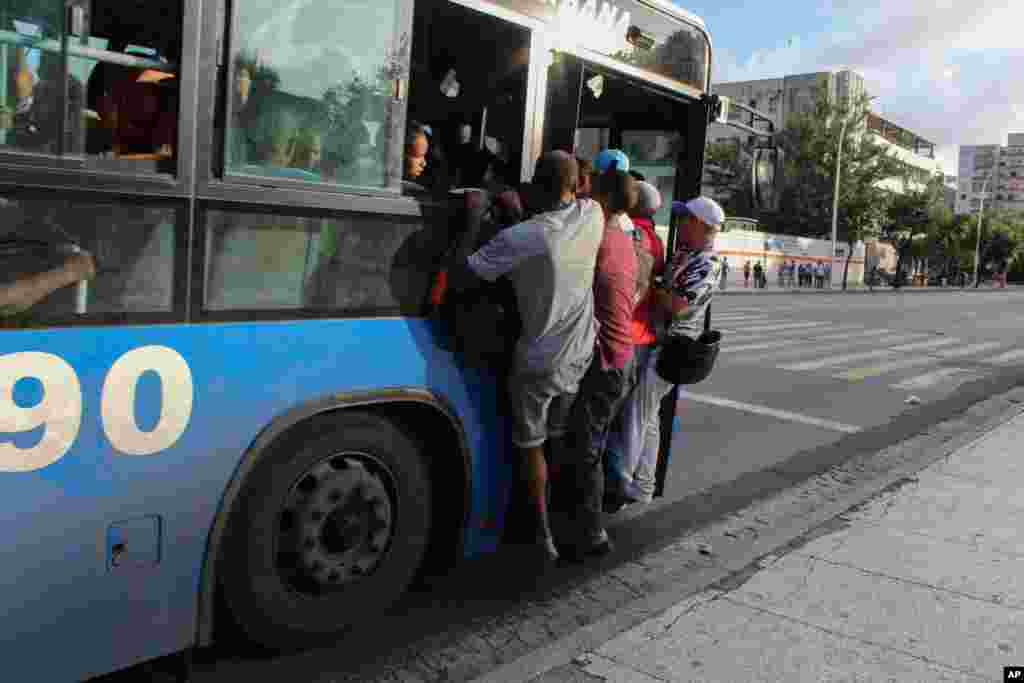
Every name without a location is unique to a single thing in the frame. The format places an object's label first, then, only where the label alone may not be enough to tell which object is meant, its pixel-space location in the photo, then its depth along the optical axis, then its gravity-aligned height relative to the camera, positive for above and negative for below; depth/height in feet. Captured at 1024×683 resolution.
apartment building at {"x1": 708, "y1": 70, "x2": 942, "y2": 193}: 273.75 +60.19
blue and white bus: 7.76 -0.71
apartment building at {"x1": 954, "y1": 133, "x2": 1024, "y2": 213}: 402.52 +65.11
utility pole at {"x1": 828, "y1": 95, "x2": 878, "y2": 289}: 172.78 +17.33
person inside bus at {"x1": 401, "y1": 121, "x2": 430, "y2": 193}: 11.04 +1.29
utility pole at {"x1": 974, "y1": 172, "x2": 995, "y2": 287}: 288.92 +18.24
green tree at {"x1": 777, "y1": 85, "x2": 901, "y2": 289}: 212.43 +29.16
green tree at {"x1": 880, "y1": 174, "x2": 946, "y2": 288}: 218.79 +18.54
